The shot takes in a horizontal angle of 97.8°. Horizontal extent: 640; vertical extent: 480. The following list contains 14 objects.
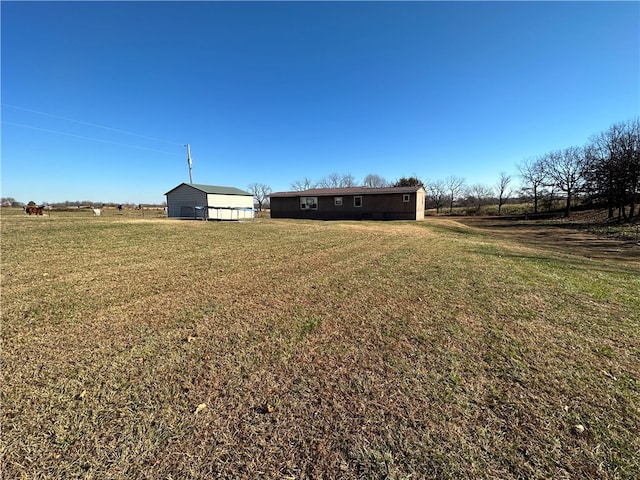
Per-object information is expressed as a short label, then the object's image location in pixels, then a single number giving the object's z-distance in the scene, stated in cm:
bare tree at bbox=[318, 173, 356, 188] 7144
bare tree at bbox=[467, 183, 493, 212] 7349
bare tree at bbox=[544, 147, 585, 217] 3466
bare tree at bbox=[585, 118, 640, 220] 2605
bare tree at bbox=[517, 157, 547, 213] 3931
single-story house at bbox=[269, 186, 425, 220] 2641
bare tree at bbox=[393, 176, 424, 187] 4472
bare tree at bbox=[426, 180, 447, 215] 6302
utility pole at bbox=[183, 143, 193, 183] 2755
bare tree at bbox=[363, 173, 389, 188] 7600
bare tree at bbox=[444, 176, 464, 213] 6259
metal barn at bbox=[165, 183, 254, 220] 2455
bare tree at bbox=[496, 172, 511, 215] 5743
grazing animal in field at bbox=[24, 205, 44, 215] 2450
